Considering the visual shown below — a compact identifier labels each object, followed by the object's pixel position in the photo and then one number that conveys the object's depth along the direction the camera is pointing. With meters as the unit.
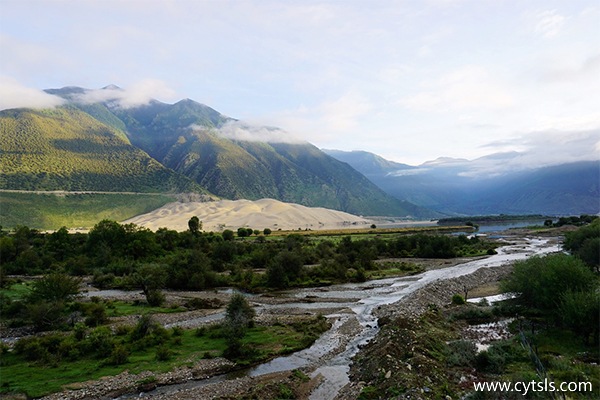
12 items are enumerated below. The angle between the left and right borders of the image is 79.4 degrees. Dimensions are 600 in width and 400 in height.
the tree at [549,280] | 24.75
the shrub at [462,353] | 18.61
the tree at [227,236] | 91.07
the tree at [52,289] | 30.62
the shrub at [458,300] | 34.59
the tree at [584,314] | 20.19
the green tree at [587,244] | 43.50
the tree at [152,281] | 36.83
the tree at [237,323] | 22.14
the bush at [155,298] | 36.59
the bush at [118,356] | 20.34
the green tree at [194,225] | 94.64
